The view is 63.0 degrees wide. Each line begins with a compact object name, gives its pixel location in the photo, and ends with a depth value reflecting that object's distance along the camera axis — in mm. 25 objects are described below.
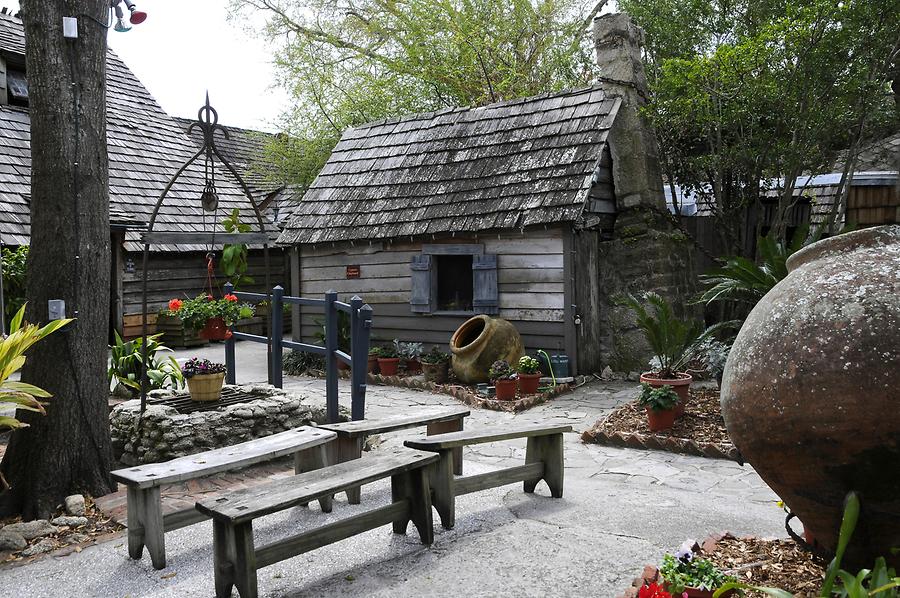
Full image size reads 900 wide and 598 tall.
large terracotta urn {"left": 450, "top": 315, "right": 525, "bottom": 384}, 9781
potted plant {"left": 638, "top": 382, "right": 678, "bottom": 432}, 6715
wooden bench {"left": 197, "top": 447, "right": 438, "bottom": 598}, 3502
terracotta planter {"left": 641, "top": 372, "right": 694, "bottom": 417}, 7277
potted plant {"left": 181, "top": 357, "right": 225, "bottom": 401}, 6422
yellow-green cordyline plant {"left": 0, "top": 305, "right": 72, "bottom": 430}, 4375
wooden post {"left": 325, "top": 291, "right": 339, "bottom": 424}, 6840
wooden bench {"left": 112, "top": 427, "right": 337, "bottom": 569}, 4059
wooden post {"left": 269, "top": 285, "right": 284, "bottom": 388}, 7789
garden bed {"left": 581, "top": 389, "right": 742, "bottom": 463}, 6340
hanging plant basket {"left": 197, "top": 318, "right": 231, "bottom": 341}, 6824
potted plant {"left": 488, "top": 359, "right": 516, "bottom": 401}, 9055
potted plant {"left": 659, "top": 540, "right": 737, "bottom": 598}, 3078
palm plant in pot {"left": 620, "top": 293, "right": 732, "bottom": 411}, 7367
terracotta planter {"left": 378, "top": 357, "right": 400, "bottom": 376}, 11141
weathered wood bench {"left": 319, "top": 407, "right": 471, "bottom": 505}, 5043
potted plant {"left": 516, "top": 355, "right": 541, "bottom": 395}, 9250
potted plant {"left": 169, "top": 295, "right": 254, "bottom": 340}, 6768
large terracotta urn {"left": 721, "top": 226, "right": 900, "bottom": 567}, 2807
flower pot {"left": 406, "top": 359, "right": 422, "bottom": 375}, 11353
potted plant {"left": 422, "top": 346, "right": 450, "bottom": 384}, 10430
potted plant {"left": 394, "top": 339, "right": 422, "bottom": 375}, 11312
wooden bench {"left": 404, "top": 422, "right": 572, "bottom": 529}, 4598
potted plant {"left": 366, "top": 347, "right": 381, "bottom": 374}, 11383
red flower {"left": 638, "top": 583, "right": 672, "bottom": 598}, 2828
